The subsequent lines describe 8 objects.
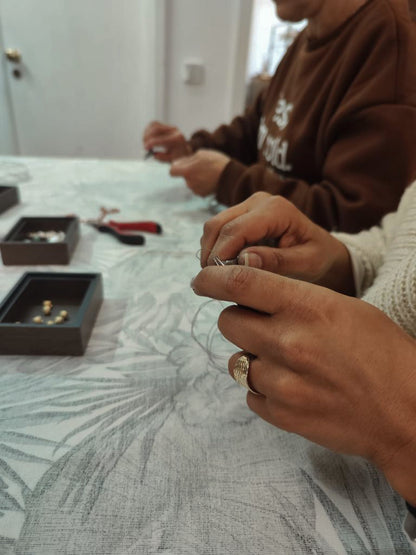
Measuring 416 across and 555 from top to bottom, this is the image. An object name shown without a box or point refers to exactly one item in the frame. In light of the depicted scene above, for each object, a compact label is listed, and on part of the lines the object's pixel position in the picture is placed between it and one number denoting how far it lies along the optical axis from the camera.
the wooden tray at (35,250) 0.57
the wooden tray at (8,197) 0.74
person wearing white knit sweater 0.25
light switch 1.81
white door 1.79
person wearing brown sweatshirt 0.57
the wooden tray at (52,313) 0.40
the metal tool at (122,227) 0.69
